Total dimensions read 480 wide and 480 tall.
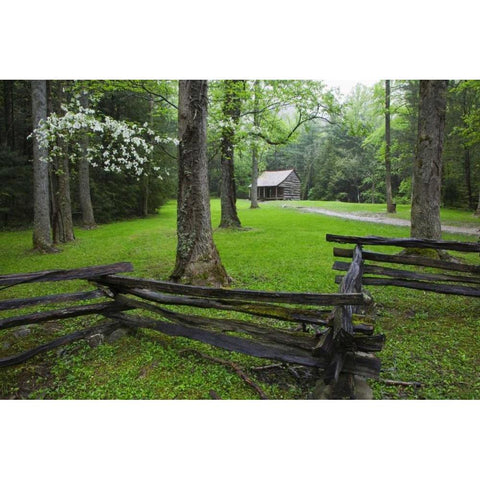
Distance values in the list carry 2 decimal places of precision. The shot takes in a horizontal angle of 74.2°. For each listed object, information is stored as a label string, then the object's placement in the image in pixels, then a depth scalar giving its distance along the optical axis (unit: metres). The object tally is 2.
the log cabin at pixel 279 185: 42.22
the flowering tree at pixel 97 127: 5.62
